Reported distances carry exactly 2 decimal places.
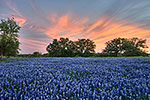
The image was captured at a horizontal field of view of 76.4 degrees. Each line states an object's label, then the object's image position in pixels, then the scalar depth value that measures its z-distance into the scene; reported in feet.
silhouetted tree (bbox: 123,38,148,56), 149.59
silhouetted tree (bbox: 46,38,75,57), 144.40
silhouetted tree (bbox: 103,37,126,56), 165.89
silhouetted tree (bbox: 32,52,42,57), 102.86
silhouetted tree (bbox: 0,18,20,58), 53.30
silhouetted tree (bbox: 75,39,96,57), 159.40
